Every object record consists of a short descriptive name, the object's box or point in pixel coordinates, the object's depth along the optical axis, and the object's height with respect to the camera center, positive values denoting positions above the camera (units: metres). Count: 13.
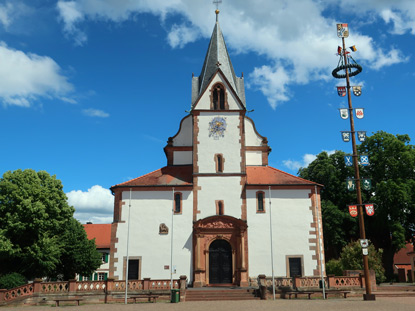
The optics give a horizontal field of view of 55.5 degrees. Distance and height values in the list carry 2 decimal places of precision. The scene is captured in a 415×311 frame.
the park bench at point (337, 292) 24.40 -1.94
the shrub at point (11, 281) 25.14 -1.26
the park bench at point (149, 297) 24.03 -2.16
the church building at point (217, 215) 28.88 +3.33
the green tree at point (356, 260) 32.62 -0.01
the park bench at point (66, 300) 22.72 -2.20
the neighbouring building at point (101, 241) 51.04 +2.61
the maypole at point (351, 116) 23.23 +8.71
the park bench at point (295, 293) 24.58 -1.99
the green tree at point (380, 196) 37.59 +6.14
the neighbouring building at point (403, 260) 61.10 -0.03
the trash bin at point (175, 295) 23.27 -1.98
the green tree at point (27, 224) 29.80 +2.70
